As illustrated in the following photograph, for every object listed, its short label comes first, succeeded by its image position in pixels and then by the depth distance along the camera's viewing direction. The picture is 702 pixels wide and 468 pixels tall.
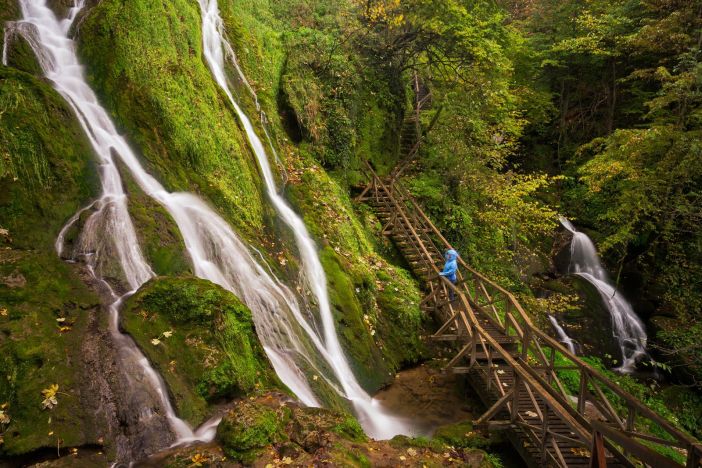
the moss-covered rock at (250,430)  4.38
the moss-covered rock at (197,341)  5.06
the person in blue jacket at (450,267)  10.72
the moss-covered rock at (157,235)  6.39
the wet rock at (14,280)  4.90
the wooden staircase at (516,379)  4.94
